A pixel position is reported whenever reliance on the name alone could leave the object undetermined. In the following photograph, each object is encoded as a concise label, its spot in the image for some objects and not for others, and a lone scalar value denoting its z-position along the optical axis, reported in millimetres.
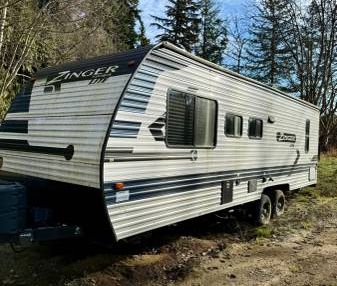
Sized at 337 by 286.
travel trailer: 5031
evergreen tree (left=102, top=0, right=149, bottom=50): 16836
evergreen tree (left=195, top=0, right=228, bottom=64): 39438
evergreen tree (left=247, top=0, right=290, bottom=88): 26889
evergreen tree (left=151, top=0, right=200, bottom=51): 37781
